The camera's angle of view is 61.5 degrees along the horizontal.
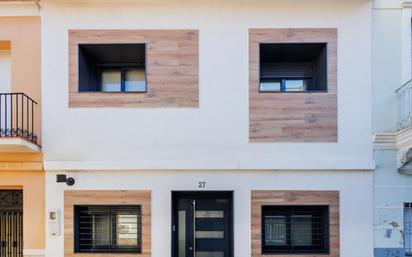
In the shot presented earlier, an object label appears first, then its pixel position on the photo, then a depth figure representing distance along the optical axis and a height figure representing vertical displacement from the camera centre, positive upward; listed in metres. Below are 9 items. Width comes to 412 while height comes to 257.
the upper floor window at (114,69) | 6.71 +1.29
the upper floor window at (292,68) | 6.62 +1.31
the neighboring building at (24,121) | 6.35 +0.22
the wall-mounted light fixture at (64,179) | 6.25 -0.84
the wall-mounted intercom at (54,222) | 6.28 -1.61
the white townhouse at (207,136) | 6.30 -0.06
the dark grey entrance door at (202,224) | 6.49 -1.71
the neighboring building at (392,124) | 6.21 +0.16
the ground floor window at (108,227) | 6.47 -1.78
